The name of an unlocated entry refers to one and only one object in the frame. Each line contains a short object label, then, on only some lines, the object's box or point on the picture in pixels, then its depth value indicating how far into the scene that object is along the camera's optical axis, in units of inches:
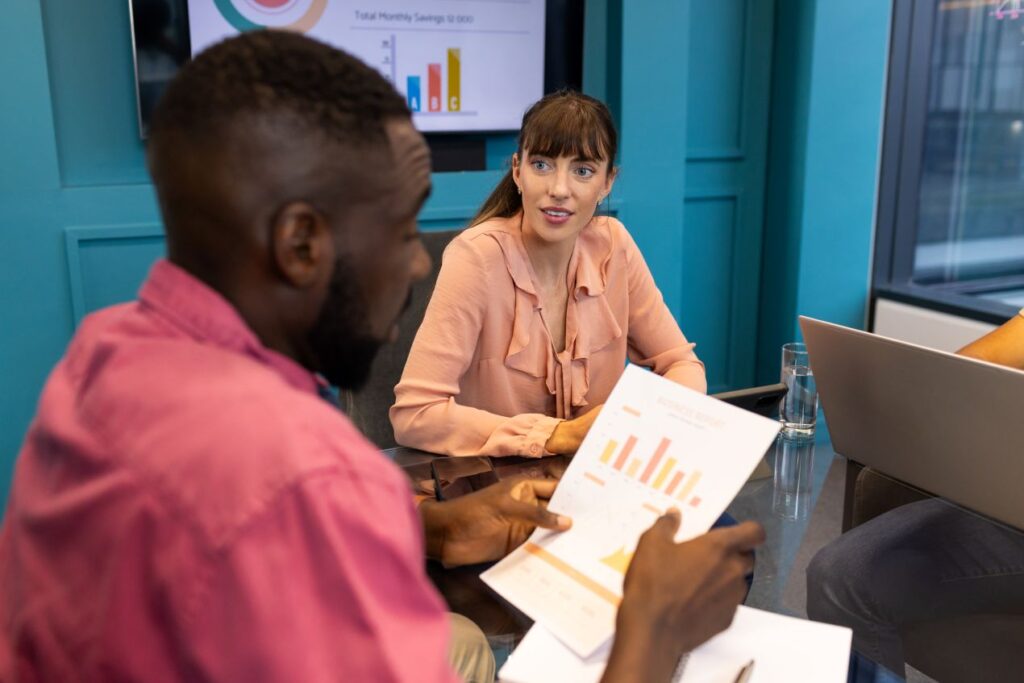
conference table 40.7
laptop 44.4
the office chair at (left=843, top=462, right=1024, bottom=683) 54.1
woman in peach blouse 63.2
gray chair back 72.4
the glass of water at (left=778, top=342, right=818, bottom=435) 66.2
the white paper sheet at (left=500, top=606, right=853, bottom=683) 35.9
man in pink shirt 20.3
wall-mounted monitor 102.1
